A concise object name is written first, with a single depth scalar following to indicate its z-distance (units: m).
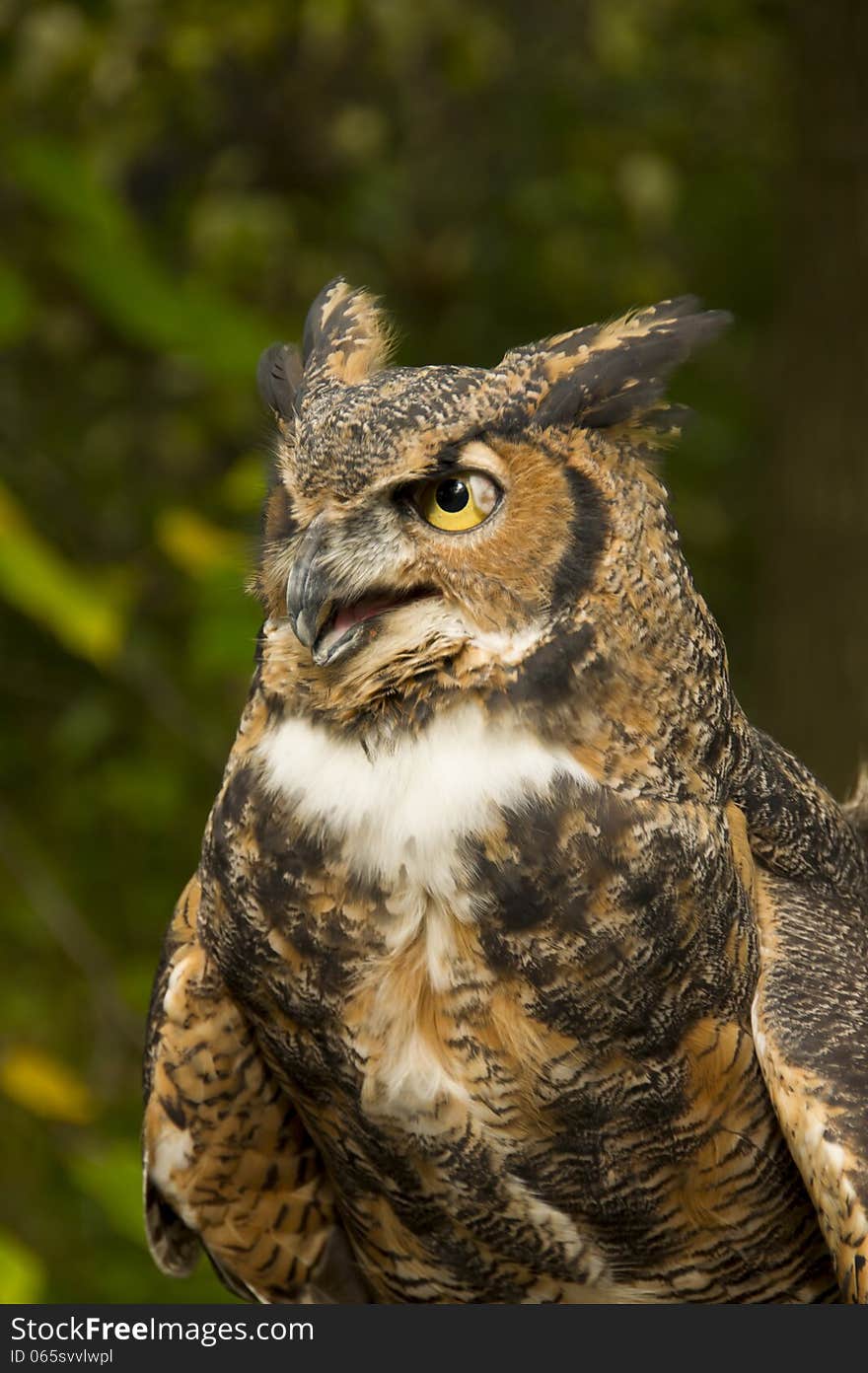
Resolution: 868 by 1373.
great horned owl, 3.46
